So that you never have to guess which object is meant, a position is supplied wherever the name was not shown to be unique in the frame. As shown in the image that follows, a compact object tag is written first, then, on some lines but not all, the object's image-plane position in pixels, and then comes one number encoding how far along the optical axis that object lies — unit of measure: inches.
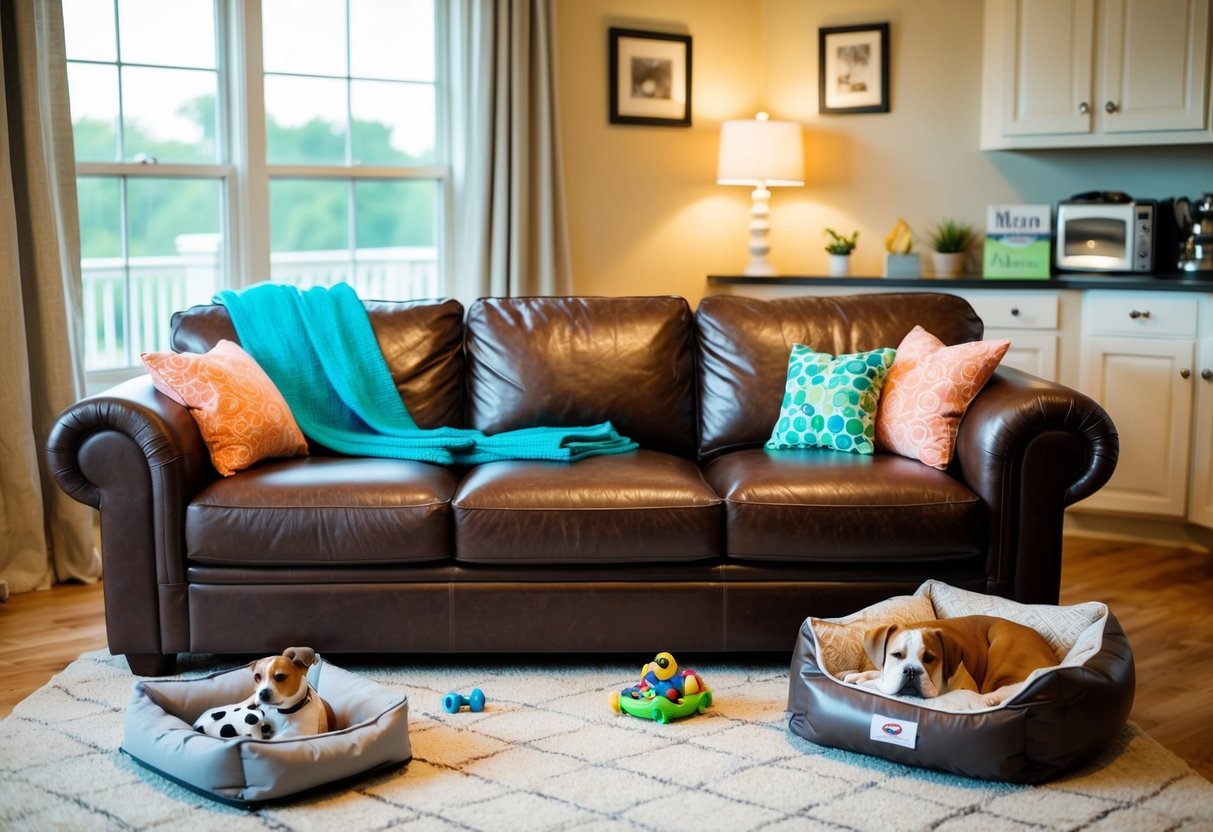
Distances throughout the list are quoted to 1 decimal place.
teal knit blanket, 136.6
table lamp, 205.2
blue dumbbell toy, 113.0
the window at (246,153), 167.2
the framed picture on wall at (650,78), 206.4
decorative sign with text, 189.3
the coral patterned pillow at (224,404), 126.0
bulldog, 99.0
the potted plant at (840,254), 207.0
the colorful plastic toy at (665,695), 111.3
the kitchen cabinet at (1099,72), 176.7
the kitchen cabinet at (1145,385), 170.6
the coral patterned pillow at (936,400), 129.7
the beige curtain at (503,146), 189.8
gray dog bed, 93.4
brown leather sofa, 118.7
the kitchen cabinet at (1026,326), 180.2
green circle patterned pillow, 135.3
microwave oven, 187.0
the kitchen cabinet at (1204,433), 167.2
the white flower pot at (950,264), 202.1
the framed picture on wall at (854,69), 207.8
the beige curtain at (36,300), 147.1
